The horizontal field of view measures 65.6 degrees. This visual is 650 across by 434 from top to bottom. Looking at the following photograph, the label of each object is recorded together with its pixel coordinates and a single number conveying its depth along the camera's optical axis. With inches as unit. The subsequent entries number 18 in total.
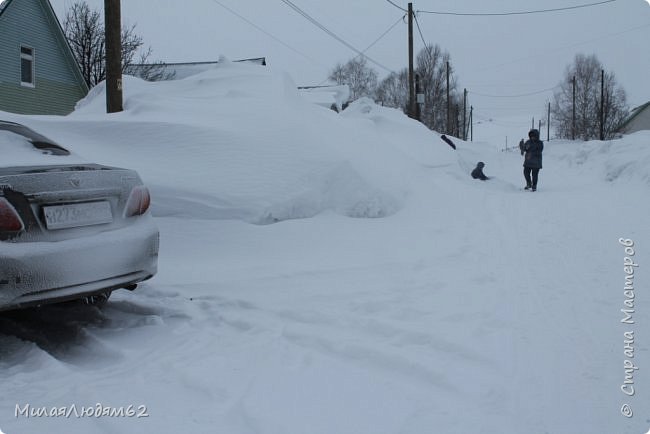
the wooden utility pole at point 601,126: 1646.2
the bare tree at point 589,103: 2261.3
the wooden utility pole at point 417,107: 980.9
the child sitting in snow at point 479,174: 515.8
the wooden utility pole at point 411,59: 888.4
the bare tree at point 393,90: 2471.0
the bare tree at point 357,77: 2541.8
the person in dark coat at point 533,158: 440.8
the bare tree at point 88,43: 1089.4
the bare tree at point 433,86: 2089.1
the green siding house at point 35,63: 760.3
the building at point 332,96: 1183.9
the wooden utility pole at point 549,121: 2875.0
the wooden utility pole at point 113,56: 272.8
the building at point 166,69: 1195.9
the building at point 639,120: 2487.7
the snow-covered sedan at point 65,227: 102.2
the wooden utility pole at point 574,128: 2140.5
